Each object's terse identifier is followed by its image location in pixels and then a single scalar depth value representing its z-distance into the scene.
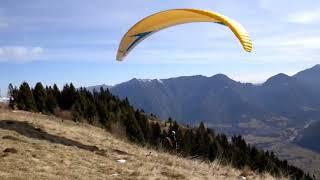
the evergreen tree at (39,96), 56.11
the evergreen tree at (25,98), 50.28
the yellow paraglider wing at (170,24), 21.02
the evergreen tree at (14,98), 48.41
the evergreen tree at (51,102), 55.47
